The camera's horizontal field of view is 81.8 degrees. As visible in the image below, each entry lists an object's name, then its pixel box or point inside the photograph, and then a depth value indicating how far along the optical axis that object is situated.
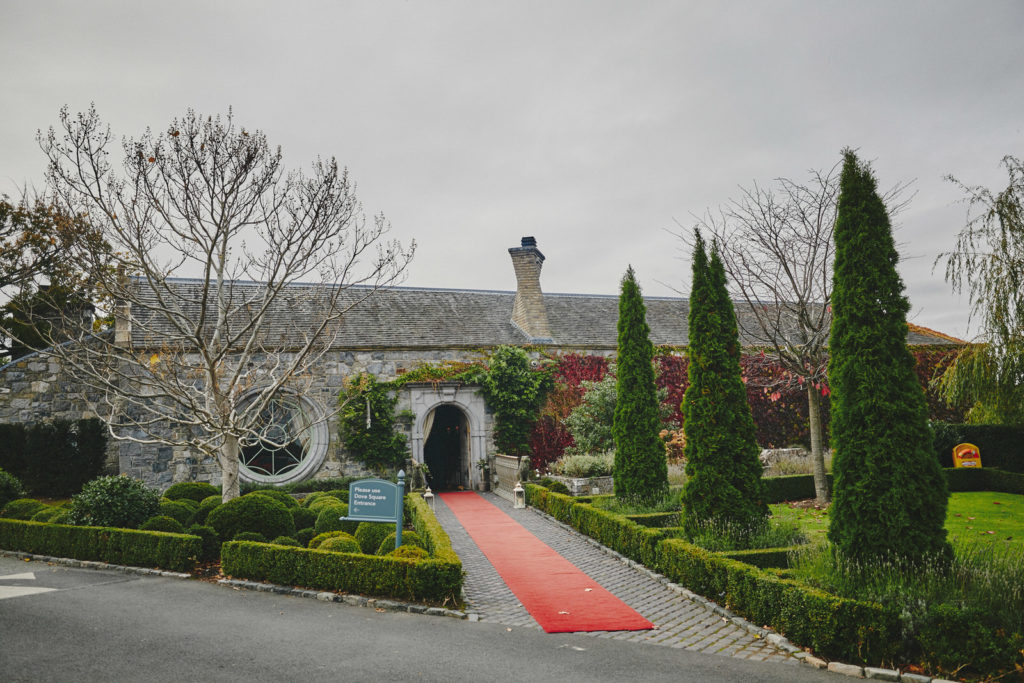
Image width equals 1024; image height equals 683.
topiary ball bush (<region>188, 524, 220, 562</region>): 9.43
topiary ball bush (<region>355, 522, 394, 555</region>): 9.06
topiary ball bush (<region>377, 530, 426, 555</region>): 8.41
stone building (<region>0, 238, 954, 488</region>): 16.19
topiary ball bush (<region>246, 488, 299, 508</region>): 11.55
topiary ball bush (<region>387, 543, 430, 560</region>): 7.74
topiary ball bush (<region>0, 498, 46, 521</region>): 11.05
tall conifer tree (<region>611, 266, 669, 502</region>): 11.54
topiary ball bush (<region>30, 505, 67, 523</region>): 10.71
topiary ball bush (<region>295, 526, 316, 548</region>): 9.94
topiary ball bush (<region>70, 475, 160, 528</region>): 9.90
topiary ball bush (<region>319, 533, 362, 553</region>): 8.37
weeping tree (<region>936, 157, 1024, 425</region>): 11.81
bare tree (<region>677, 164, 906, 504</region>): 12.34
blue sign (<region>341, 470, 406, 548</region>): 8.73
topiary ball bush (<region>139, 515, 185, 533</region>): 9.64
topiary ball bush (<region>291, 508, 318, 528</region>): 10.92
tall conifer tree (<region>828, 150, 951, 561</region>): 5.95
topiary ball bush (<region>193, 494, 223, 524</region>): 10.72
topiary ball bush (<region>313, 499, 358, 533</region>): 10.08
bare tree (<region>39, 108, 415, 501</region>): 10.02
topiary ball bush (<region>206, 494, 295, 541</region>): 9.59
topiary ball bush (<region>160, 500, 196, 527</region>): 10.59
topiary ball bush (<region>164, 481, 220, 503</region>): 12.44
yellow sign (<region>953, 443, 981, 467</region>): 13.82
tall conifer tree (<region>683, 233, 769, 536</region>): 8.55
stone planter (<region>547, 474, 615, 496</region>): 14.12
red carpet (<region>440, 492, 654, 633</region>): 6.55
